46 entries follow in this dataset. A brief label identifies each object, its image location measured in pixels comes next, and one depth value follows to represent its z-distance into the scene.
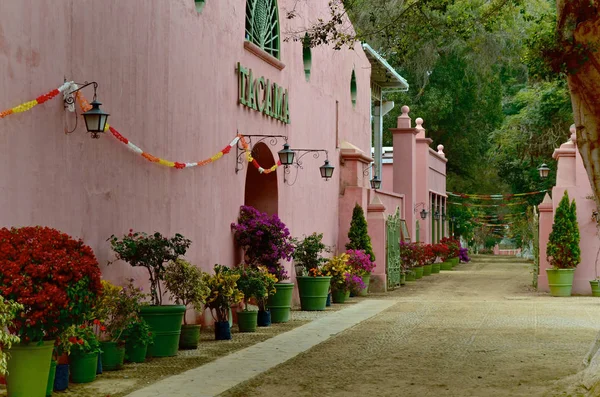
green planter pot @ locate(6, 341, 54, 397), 7.95
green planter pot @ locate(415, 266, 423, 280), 31.64
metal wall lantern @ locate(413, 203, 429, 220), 36.69
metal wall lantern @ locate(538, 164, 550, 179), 30.74
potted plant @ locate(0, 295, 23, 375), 6.95
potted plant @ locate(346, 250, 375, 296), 21.86
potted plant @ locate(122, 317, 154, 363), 10.55
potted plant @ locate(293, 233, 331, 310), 18.77
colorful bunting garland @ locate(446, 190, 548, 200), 41.91
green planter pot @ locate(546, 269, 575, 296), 23.00
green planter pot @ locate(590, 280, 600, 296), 23.06
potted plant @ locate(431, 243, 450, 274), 36.06
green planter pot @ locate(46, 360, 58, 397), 8.44
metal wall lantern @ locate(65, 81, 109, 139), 9.85
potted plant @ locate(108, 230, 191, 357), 11.03
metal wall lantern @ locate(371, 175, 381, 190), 26.31
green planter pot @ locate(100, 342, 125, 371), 10.16
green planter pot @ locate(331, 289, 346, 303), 20.78
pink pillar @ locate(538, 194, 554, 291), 24.52
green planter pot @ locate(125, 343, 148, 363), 10.71
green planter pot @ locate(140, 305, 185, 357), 11.10
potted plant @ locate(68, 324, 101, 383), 9.23
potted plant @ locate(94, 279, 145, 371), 10.10
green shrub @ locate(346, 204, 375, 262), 23.30
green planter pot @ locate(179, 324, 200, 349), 12.20
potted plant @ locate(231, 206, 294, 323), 16.02
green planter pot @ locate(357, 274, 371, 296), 23.14
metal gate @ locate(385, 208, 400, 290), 25.60
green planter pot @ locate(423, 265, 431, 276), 34.10
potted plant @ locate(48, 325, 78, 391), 8.40
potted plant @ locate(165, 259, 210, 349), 11.61
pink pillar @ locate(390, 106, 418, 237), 34.19
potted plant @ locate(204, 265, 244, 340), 13.08
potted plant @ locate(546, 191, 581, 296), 23.03
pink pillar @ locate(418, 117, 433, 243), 36.84
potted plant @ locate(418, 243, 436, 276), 31.95
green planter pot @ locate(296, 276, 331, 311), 18.75
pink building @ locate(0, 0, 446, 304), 9.32
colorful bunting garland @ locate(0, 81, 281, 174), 9.05
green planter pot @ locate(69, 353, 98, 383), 9.28
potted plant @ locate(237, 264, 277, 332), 14.11
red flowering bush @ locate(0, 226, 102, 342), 7.76
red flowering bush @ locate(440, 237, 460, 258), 41.70
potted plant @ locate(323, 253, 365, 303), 20.23
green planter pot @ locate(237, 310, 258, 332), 14.57
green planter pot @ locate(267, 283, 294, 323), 16.08
